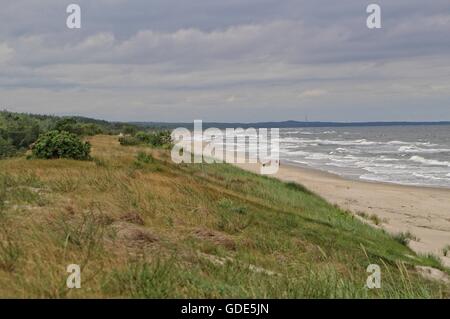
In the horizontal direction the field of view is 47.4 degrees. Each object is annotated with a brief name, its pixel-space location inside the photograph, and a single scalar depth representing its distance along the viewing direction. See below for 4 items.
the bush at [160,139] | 41.56
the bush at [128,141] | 37.03
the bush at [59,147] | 18.28
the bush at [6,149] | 26.84
